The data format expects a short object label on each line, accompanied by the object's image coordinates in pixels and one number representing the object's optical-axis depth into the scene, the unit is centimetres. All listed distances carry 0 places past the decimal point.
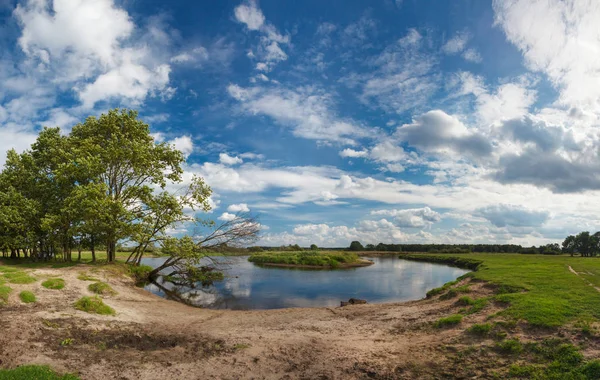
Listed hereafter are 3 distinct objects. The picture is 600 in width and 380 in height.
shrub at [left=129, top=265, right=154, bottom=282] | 3092
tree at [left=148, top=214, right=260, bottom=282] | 2984
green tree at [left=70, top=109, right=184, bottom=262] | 2784
